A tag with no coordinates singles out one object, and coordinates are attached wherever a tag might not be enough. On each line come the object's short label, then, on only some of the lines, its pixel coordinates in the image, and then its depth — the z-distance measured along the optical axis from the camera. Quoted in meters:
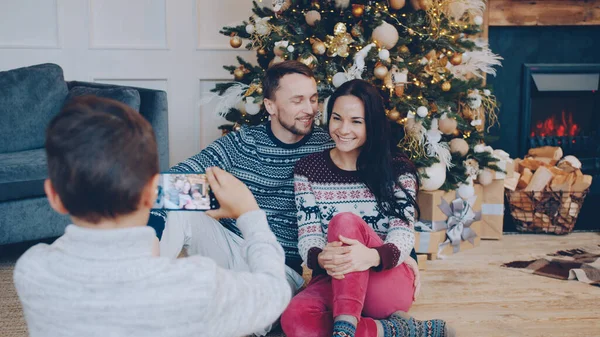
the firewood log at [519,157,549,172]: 2.99
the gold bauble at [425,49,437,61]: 2.43
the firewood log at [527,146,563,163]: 3.08
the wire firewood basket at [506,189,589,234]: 2.82
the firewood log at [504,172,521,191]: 2.83
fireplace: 3.21
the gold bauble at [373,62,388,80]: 2.21
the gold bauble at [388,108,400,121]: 2.24
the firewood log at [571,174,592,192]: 2.84
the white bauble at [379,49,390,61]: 2.21
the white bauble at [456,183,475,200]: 2.51
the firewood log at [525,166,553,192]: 2.85
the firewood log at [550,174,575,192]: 2.82
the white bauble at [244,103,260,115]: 2.37
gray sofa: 2.31
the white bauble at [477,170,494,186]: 2.62
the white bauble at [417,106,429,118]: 2.20
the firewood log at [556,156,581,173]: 2.92
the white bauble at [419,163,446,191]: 2.38
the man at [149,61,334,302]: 1.90
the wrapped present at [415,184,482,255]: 2.47
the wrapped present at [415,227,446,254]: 2.47
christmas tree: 2.29
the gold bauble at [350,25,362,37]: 2.34
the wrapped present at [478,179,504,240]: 2.72
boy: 0.77
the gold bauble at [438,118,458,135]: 2.35
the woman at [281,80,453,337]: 1.53
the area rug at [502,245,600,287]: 2.21
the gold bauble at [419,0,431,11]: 2.33
